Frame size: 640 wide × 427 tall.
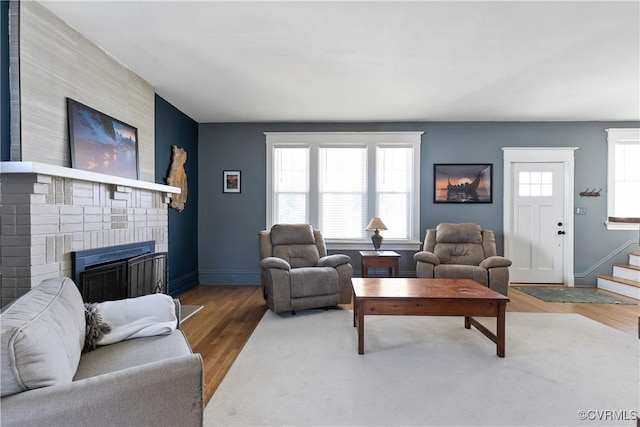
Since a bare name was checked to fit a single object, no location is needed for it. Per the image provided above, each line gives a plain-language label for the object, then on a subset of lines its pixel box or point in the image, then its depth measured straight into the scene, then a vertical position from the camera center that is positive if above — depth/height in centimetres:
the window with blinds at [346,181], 486 +43
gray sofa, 90 -55
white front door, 480 -17
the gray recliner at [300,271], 332 -70
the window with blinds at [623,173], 471 +55
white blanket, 163 -61
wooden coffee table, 239 -74
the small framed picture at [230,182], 498 +42
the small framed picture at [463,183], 480 +40
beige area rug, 169 -112
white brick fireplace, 189 -7
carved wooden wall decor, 407 +43
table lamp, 438 -27
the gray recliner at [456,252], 374 -57
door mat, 395 -115
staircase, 417 -100
